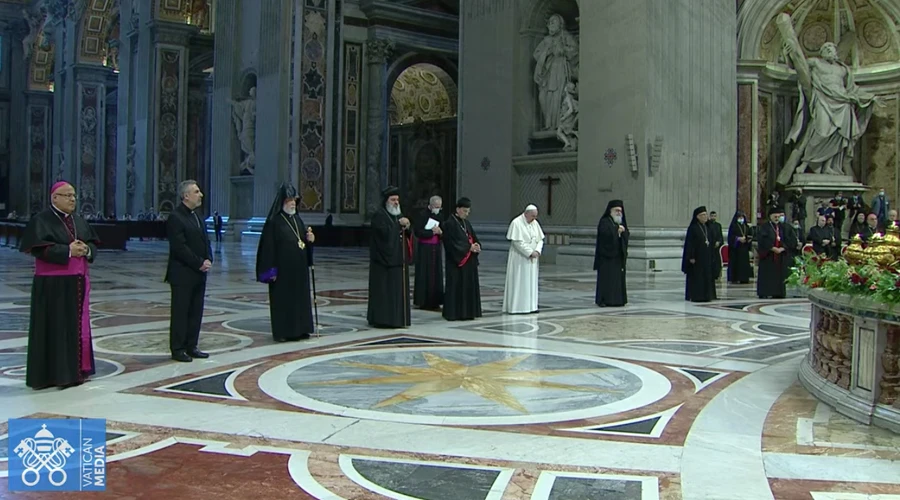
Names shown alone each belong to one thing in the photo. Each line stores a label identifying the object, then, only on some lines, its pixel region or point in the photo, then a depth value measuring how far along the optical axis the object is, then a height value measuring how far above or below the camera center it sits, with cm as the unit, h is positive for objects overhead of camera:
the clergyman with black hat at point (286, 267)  777 -40
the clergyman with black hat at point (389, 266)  880 -42
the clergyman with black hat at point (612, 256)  1097 -34
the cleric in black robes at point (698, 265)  1164 -45
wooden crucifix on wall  1912 +101
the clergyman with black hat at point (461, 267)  970 -46
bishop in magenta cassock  560 -58
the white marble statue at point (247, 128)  2627 +289
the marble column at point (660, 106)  1692 +253
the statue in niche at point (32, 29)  4245 +937
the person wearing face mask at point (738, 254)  1502 -38
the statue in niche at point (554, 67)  1906 +358
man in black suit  668 -40
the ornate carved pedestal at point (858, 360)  474 -73
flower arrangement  481 -23
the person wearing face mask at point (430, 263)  1082 -46
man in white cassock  1014 -44
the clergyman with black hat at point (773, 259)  1248 -38
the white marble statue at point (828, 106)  2078 +307
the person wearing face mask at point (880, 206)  1975 +66
